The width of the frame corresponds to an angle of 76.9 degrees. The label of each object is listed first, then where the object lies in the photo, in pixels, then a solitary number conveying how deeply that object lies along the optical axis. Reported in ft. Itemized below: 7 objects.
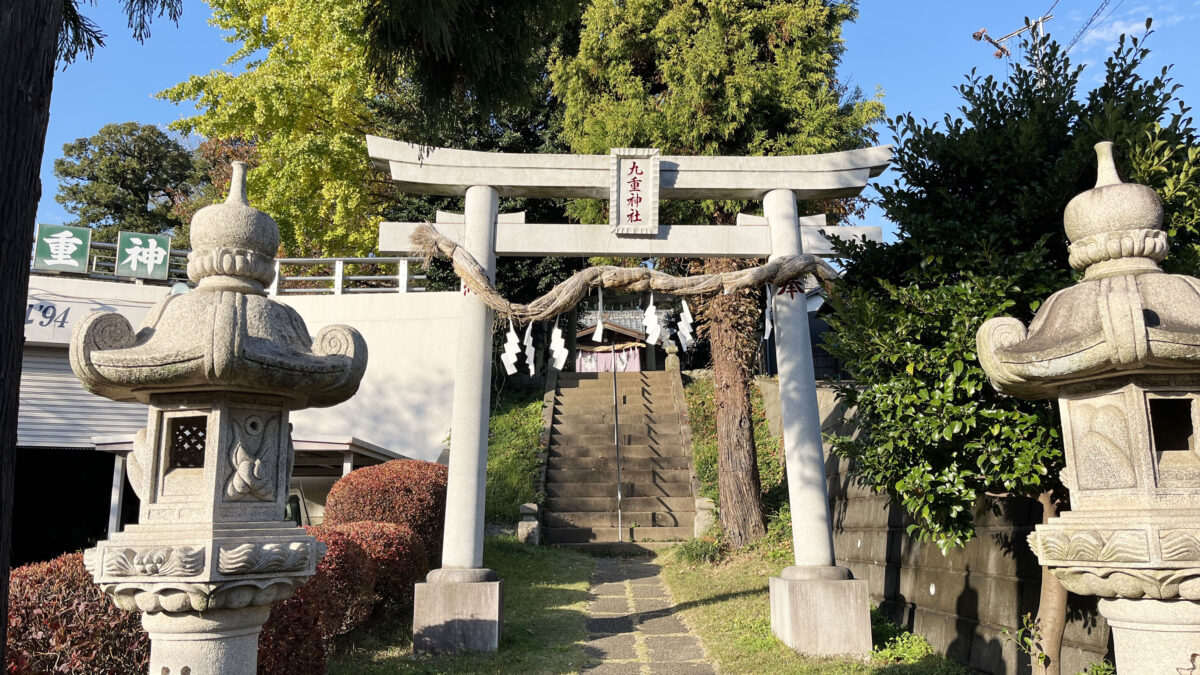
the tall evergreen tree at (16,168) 7.34
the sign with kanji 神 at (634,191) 23.90
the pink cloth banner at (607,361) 91.15
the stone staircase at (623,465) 42.22
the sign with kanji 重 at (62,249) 43.52
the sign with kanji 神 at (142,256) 45.88
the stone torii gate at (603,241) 22.17
